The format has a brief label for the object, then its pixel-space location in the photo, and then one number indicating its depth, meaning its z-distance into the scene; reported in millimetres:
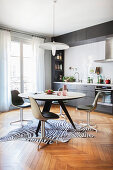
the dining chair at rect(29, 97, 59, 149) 2372
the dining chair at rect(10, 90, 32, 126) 3453
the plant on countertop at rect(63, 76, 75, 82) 5823
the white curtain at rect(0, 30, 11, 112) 4655
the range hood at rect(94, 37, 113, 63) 4672
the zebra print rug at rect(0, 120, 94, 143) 2680
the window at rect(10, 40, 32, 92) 5172
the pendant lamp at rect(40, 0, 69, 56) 3260
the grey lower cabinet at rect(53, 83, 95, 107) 4816
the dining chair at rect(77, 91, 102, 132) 3112
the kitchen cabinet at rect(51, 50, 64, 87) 6078
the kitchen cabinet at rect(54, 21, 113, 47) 4379
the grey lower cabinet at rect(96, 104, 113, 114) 4418
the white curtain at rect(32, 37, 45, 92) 5488
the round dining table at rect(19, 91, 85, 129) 2633
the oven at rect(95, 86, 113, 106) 4387
